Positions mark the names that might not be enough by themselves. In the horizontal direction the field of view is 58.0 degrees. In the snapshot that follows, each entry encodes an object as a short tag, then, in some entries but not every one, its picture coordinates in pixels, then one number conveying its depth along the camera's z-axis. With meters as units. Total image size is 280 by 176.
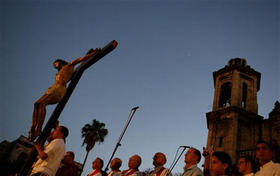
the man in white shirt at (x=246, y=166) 5.50
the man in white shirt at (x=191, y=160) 5.42
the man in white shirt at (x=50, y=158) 4.14
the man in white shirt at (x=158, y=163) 6.65
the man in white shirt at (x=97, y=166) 7.15
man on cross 4.62
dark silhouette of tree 34.89
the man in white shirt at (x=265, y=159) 4.57
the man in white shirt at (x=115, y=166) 7.34
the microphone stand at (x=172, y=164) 5.55
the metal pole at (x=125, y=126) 5.60
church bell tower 20.77
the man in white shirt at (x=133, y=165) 6.95
